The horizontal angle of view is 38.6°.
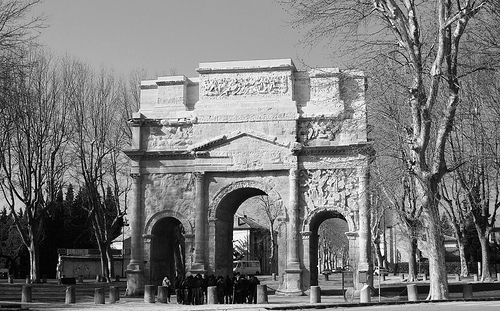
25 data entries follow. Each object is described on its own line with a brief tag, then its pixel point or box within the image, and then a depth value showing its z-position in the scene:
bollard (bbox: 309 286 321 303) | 29.40
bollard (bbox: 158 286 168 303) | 31.70
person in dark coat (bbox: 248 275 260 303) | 30.89
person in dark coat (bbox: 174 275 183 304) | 31.73
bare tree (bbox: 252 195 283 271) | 68.73
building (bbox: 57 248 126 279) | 65.50
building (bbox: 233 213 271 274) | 93.00
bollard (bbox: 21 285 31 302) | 32.09
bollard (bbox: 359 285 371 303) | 27.80
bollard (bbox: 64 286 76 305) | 31.19
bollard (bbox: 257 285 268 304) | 29.97
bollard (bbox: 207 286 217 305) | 30.01
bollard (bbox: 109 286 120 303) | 31.48
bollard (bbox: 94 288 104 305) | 30.84
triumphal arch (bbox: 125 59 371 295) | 36.06
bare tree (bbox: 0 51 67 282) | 46.91
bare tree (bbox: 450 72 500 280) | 31.80
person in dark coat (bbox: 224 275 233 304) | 31.16
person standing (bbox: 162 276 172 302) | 33.08
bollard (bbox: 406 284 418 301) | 27.88
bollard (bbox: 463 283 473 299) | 27.14
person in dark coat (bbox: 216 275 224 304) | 31.23
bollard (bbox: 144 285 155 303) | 31.77
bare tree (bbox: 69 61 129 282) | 49.56
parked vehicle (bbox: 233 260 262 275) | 71.25
